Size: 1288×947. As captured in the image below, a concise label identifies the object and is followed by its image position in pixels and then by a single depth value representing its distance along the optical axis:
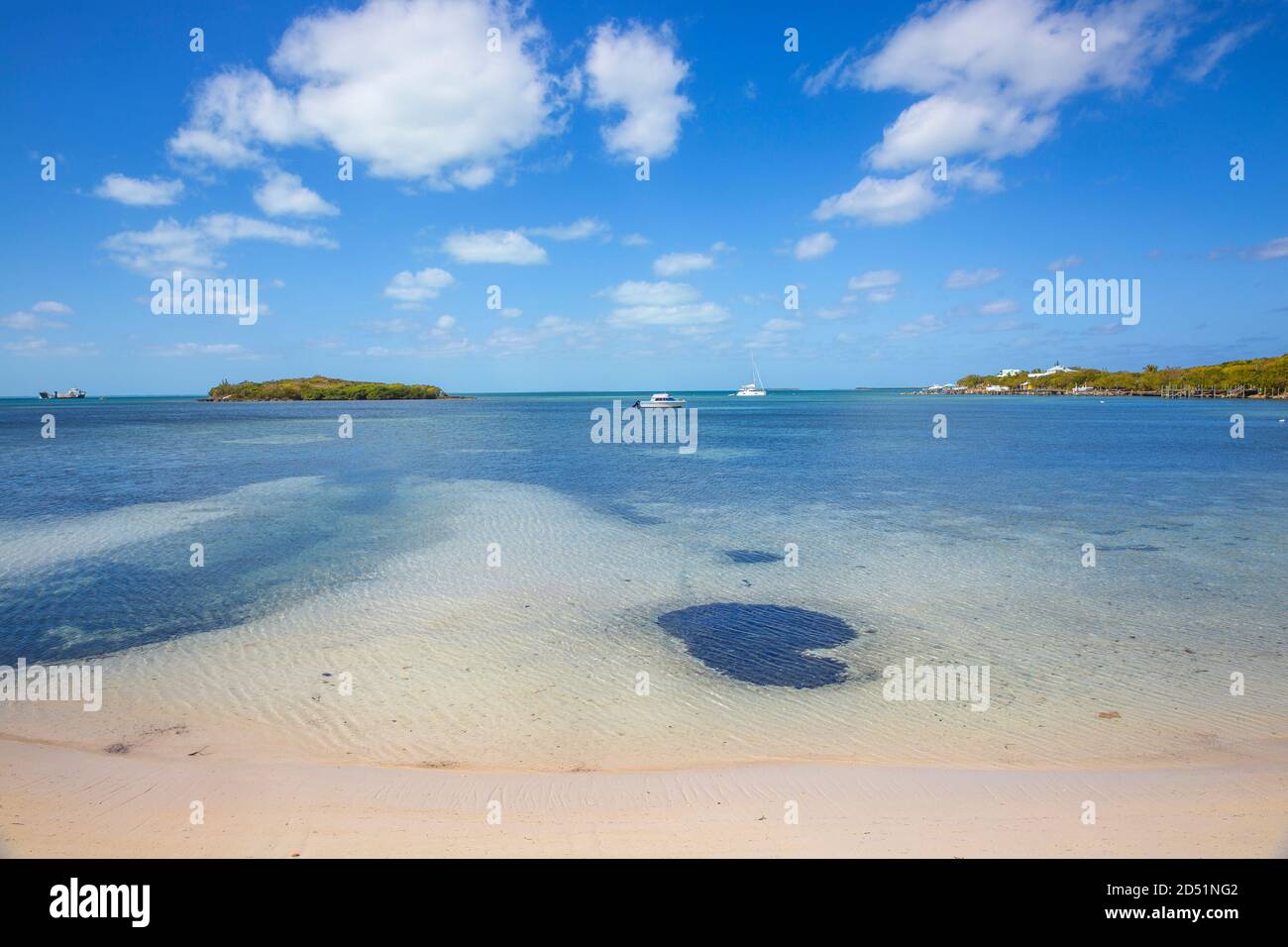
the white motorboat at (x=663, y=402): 118.56
